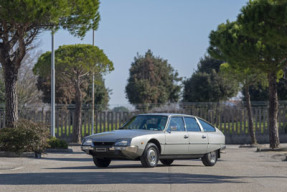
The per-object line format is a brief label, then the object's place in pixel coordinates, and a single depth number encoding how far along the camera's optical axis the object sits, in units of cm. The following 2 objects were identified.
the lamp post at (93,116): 4264
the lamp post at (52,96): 3166
